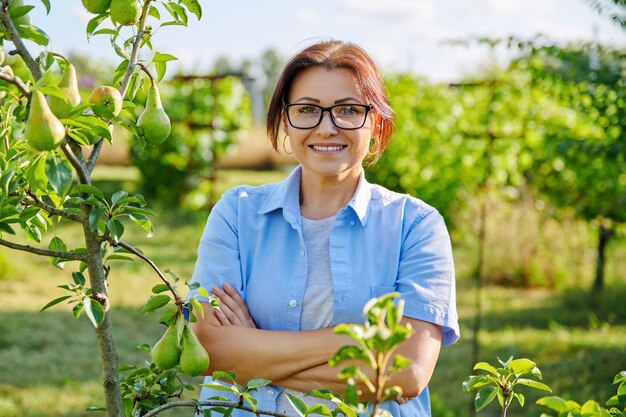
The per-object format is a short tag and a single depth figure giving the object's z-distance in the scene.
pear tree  1.09
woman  1.77
